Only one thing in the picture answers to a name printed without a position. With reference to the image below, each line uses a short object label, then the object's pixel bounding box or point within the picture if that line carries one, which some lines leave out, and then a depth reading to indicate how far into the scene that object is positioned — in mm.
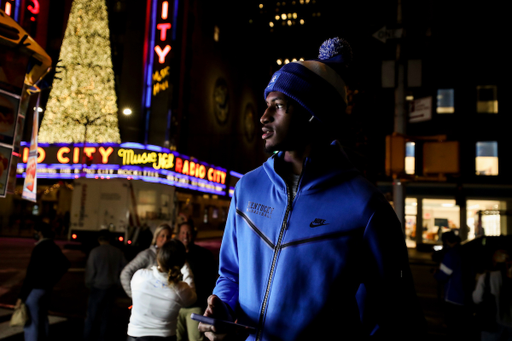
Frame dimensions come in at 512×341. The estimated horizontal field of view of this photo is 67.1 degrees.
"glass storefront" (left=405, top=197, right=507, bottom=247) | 25219
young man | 1523
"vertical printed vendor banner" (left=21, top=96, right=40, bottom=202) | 4590
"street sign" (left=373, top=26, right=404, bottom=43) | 6890
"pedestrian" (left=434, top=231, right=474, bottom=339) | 6605
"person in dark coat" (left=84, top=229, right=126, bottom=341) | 6250
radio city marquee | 20594
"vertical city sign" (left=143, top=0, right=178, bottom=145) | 24625
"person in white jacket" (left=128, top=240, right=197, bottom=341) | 3920
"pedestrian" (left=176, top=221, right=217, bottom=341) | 5340
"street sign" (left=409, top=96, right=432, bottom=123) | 7195
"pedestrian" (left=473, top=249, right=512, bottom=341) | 5246
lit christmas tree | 23484
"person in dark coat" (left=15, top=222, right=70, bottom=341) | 5777
